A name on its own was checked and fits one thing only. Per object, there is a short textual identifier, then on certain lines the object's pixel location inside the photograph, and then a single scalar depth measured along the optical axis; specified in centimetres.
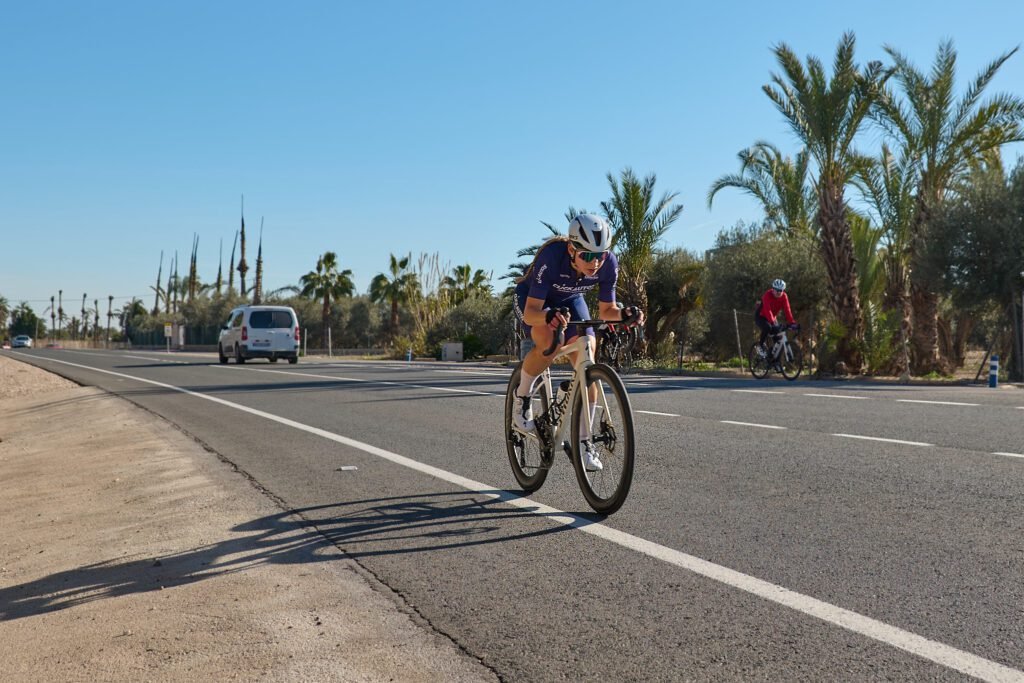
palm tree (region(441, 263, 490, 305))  5677
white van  3131
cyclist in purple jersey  575
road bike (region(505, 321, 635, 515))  556
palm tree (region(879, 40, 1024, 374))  2186
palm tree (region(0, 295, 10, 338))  11839
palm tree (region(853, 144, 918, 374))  2366
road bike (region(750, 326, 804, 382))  2000
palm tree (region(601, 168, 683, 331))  2923
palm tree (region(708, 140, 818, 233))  2938
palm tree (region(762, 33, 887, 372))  2209
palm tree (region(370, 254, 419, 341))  6241
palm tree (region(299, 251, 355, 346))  6838
